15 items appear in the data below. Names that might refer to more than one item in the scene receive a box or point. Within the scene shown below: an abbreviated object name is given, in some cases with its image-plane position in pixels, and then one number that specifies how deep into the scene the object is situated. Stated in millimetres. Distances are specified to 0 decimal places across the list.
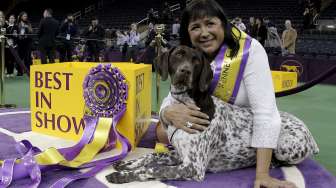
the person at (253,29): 11513
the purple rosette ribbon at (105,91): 3232
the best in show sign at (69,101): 3314
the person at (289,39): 10630
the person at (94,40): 12289
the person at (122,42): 12484
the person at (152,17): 15727
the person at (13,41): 9477
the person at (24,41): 9914
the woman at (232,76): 2463
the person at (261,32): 11336
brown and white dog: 2350
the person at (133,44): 12137
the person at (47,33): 9484
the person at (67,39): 11477
